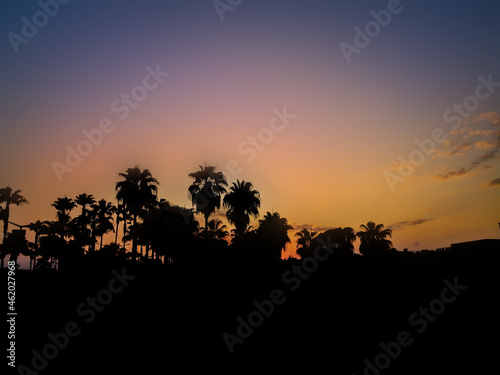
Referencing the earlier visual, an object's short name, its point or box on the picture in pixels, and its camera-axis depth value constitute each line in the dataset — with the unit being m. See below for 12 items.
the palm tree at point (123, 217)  53.47
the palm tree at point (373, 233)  52.82
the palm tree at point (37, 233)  48.14
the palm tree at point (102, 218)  50.00
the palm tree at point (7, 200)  48.22
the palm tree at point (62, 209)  46.72
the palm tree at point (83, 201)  46.78
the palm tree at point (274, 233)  29.21
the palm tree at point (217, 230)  51.47
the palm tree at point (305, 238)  55.62
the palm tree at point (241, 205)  38.19
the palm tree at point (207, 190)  37.62
